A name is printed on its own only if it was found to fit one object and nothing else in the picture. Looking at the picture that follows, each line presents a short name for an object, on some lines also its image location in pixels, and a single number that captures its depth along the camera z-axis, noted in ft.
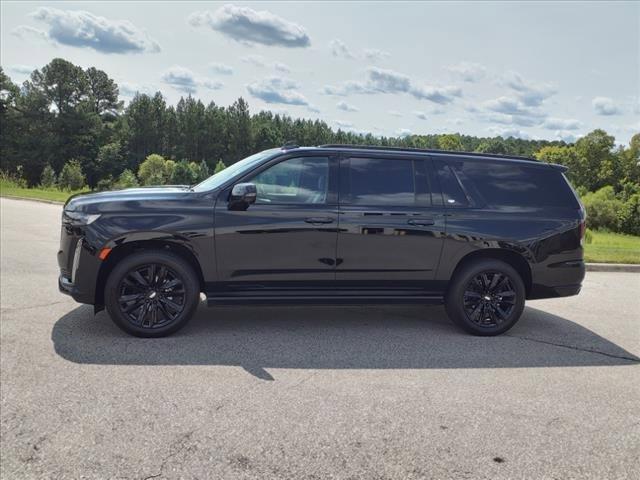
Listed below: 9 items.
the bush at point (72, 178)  142.98
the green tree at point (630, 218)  189.78
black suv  17.11
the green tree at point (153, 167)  309.83
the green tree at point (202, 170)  314.80
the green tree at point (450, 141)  460.71
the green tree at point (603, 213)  189.26
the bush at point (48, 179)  110.90
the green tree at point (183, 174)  268.86
